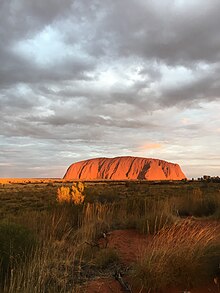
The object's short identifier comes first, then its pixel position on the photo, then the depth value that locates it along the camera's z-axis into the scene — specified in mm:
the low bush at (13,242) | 5254
